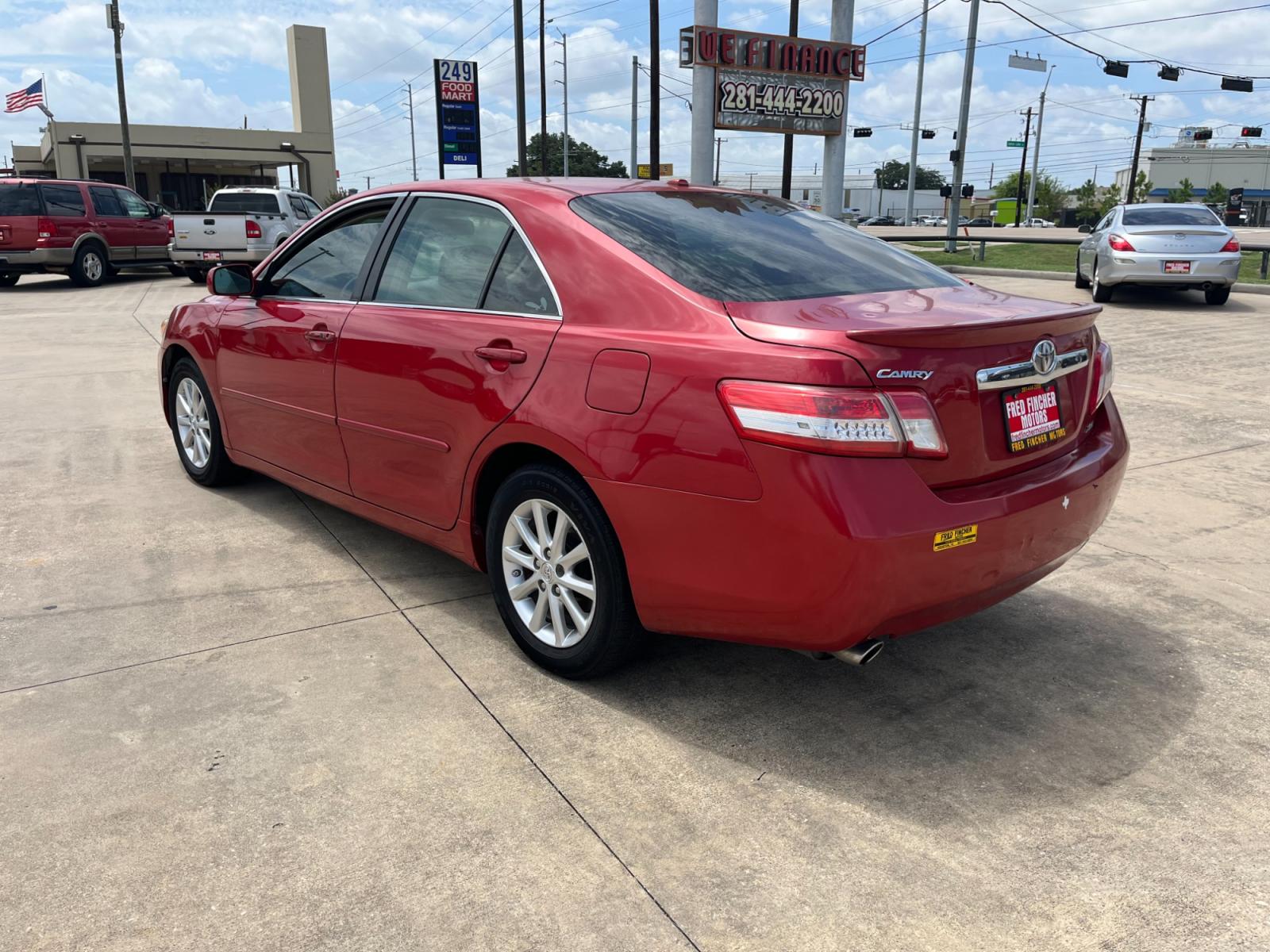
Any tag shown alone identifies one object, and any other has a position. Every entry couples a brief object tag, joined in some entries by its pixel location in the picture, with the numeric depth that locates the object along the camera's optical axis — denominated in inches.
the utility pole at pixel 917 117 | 1860.2
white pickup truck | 733.9
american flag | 1430.9
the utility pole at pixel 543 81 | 1582.2
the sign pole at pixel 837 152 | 893.2
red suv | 720.3
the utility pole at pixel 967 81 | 1074.7
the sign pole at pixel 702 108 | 788.0
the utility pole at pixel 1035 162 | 3074.1
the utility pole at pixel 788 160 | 1034.4
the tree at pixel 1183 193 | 3314.5
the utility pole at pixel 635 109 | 2107.5
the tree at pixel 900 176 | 5866.1
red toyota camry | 102.0
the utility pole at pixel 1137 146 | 2696.9
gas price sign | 1380.4
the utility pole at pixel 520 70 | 1167.6
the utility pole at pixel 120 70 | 1167.0
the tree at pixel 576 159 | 3732.8
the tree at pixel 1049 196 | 4384.8
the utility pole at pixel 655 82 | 1099.9
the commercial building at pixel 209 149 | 1721.2
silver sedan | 525.0
